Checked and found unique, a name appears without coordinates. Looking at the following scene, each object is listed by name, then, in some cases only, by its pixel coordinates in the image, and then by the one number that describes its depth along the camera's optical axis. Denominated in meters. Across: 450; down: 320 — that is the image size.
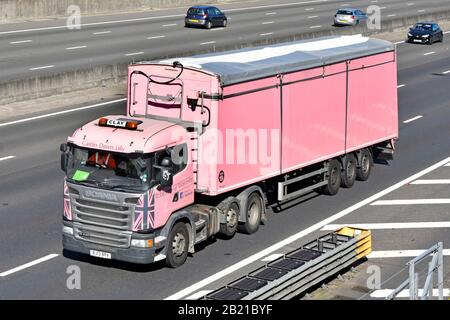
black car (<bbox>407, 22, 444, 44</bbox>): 62.50
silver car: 69.62
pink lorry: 19.88
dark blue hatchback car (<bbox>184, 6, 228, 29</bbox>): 64.12
